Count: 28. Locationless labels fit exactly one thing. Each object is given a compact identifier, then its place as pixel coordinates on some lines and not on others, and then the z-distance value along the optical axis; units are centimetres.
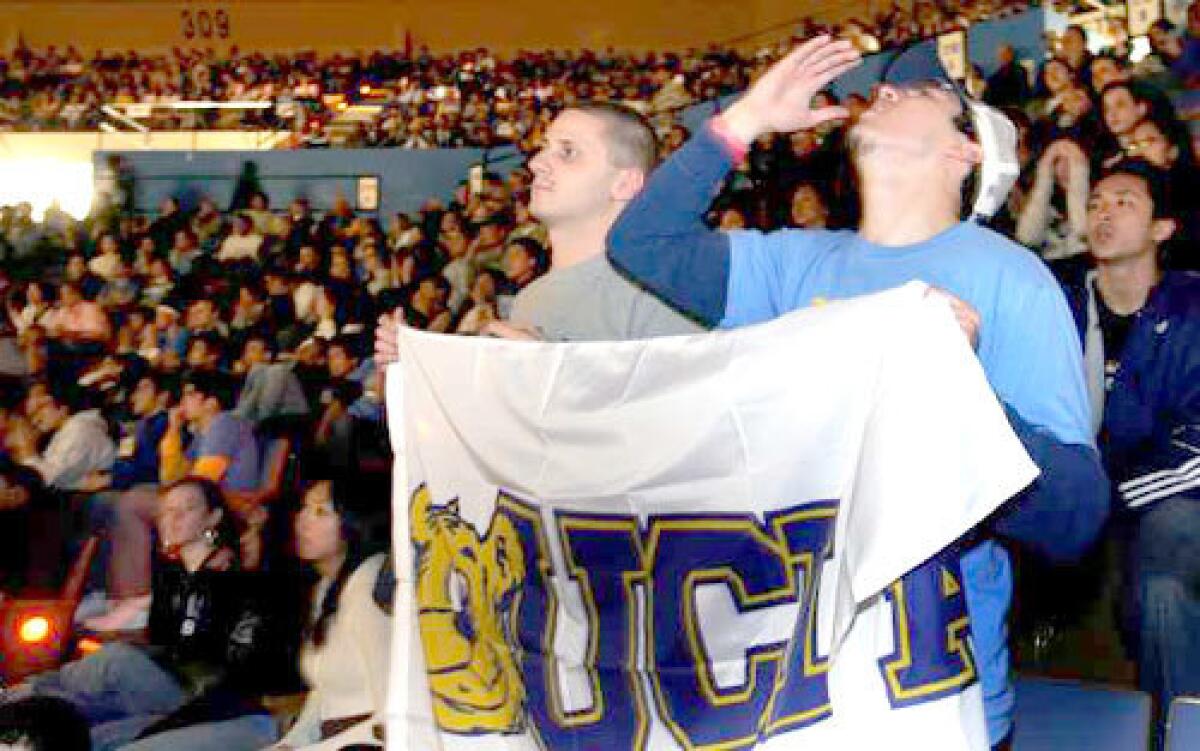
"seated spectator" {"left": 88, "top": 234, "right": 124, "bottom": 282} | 1398
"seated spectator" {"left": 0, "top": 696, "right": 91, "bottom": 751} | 377
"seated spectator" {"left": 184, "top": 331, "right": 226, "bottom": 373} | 972
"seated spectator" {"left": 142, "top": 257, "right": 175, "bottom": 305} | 1333
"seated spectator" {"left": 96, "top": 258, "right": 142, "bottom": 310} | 1324
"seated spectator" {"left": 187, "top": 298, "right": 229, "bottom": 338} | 1145
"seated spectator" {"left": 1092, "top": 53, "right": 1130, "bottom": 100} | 731
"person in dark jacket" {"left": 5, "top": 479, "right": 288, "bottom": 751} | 420
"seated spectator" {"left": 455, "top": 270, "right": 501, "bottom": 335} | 813
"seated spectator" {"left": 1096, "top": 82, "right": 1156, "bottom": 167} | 616
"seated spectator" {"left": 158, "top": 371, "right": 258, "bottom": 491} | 731
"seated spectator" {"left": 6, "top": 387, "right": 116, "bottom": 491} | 812
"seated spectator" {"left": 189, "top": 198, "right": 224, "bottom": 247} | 1529
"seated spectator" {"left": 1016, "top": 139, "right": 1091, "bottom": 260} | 557
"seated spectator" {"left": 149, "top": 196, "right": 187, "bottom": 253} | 1524
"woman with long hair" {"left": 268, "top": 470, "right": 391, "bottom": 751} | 388
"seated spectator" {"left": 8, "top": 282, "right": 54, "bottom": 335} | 1247
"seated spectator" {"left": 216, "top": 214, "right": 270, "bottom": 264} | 1442
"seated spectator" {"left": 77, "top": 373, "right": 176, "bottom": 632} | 565
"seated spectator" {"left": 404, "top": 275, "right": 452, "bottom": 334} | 948
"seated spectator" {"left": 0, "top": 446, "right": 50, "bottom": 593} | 601
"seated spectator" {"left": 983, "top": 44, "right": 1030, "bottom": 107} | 927
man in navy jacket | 333
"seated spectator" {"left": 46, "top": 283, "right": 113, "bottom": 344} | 1145
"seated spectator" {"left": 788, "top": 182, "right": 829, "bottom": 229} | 784
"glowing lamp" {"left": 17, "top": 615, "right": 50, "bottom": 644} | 511
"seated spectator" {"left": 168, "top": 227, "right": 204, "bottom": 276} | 1470
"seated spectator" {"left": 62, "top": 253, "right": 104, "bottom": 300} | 1361
